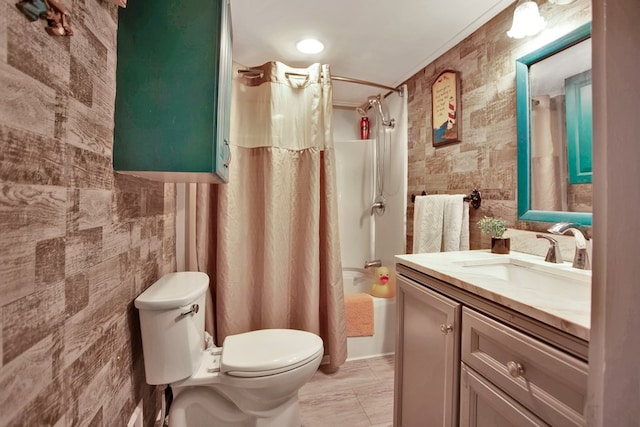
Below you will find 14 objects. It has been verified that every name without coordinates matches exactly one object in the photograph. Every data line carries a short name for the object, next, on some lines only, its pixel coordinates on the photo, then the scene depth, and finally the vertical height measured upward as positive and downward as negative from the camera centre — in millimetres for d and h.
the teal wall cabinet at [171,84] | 906 +443
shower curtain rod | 1815 +987
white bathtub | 2014 -943
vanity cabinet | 582 -415
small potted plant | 1270 -101
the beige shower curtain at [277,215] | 1740 -9
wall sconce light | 1135 +823
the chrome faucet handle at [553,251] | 1054 -153
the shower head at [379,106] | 2363 +959
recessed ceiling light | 1709 +1087
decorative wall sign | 1637 +670
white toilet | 1030 -648
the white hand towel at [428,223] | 1615 -65
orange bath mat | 2006 -773
